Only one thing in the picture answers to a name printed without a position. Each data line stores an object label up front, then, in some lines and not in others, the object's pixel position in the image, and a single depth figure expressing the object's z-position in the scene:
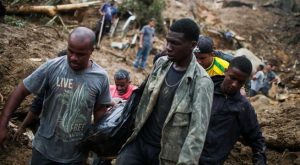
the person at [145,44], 12.93
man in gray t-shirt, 2.81
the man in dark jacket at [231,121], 3.18
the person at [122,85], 5.24
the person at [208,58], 4.30
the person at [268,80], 12.66
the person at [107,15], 14.01
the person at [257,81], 12.05
